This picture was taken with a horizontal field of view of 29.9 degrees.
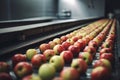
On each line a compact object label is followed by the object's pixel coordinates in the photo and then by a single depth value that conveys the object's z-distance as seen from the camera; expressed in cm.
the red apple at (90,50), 187
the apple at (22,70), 129
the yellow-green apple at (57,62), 142
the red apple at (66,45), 212
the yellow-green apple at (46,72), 120
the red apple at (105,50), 179
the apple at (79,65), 132
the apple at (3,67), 137
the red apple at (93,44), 214
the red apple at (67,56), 166
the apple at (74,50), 191
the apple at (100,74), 117
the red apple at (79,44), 213
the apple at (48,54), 173
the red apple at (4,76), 117
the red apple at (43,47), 209
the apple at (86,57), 161
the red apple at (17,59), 160
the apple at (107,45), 205
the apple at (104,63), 137
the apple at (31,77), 110
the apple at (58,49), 193
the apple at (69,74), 113
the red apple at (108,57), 156
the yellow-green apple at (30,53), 178
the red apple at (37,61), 151
